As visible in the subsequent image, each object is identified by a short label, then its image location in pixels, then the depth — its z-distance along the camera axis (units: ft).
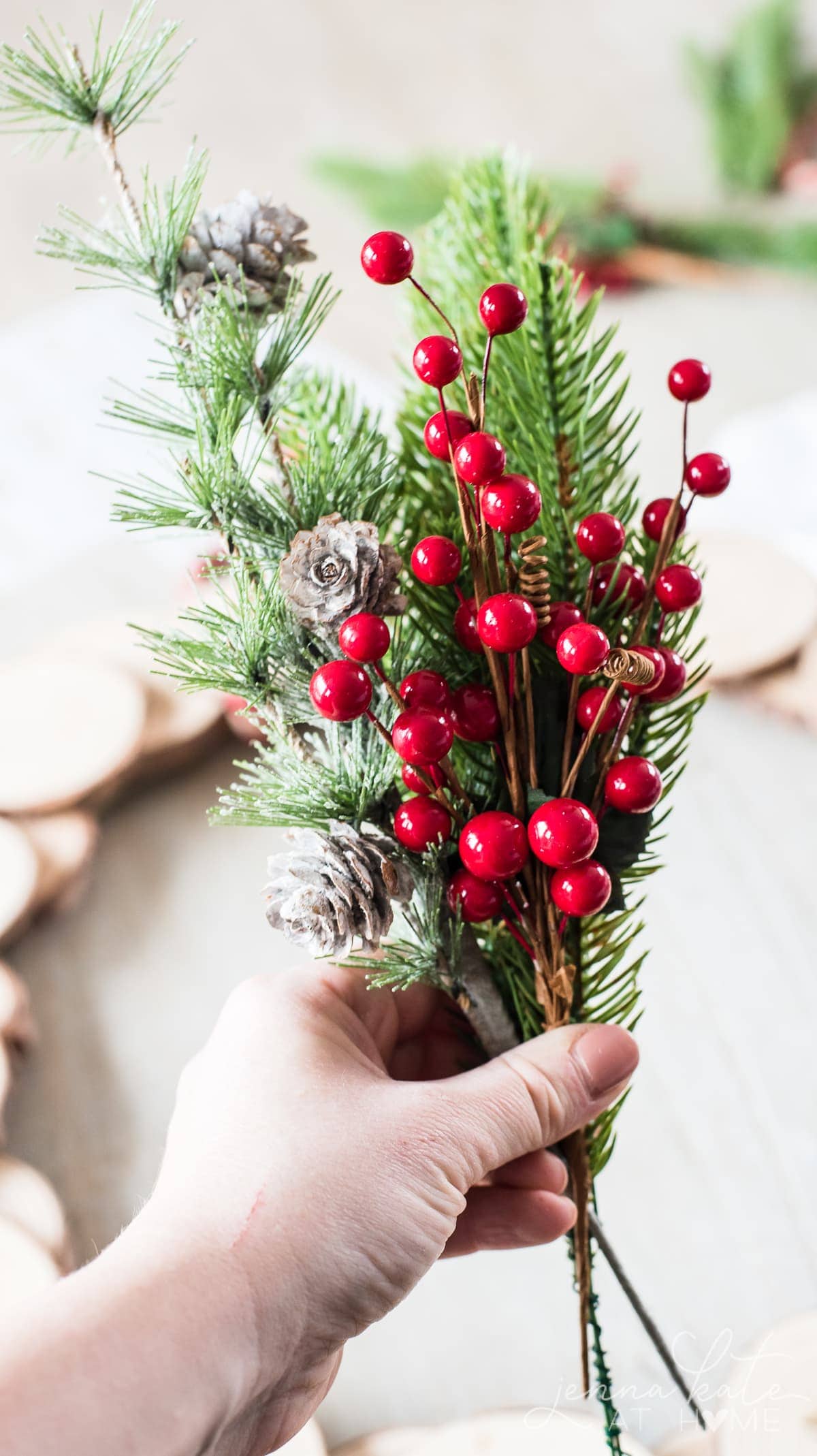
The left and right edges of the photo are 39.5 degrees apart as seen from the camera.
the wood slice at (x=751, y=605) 3.55
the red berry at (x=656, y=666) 1.34
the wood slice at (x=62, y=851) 3.23
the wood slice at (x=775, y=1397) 2.01
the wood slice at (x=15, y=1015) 2.85
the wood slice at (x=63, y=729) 3.34
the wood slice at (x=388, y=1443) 2.21
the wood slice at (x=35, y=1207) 2.47
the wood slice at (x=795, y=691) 3.52
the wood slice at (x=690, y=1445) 2.17
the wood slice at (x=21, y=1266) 2.35
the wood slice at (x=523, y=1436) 2.14
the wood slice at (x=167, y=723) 3.54
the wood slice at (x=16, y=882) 3.08
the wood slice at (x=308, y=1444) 2.15
